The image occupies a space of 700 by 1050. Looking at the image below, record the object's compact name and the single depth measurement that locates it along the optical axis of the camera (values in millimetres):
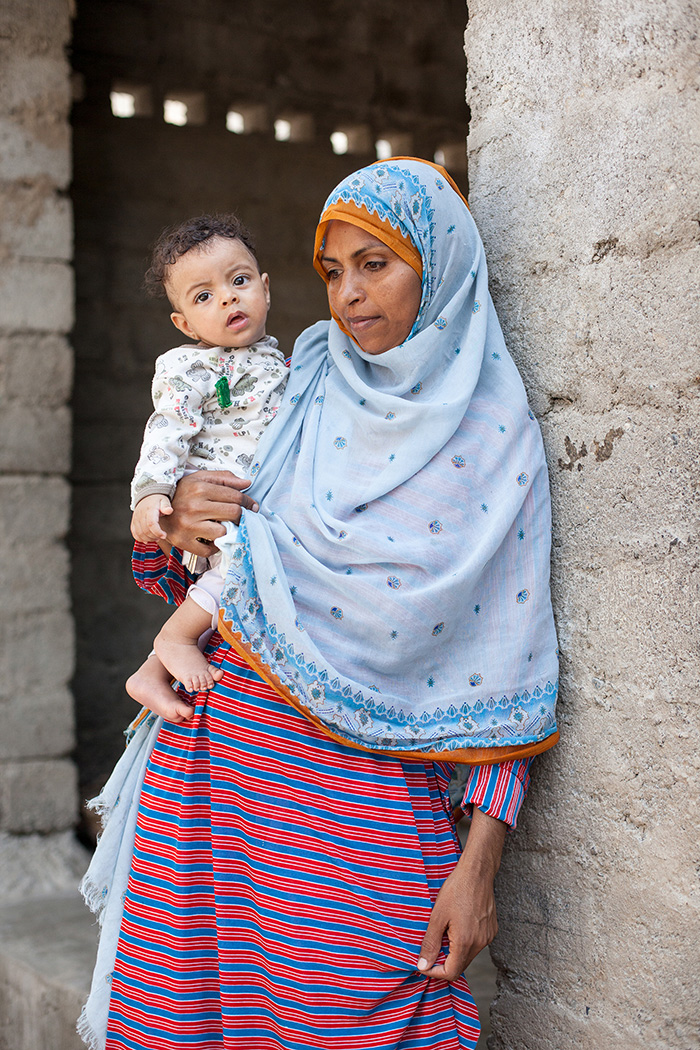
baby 1572
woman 1416
